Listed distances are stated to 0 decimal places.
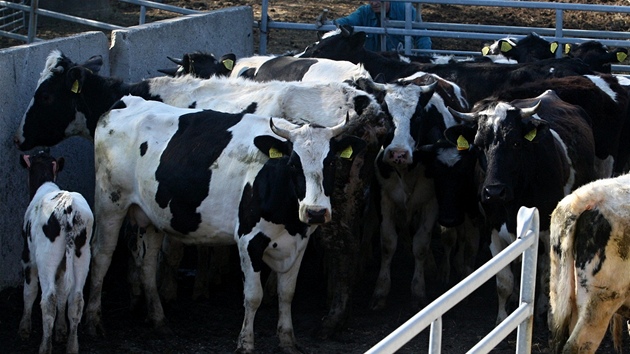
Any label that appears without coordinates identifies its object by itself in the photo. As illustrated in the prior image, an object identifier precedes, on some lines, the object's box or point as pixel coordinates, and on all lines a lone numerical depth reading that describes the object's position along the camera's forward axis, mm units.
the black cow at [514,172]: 15030
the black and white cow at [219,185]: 14001
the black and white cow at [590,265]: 11340
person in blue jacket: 26376
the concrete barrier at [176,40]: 19904
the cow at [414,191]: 16711
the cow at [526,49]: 24291
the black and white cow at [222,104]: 15477
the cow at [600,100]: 18713
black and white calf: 13892
